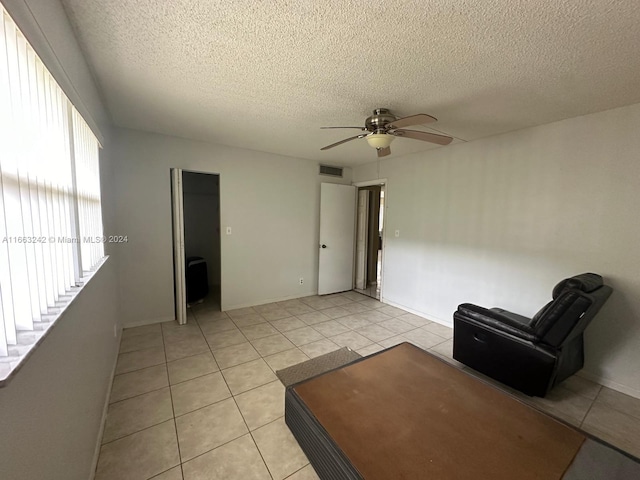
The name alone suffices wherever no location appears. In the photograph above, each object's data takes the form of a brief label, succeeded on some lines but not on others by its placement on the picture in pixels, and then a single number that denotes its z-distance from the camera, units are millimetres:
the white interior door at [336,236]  4582
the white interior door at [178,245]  3072
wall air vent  4590
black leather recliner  1866
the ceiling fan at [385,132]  2173
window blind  680
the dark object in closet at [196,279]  3961
